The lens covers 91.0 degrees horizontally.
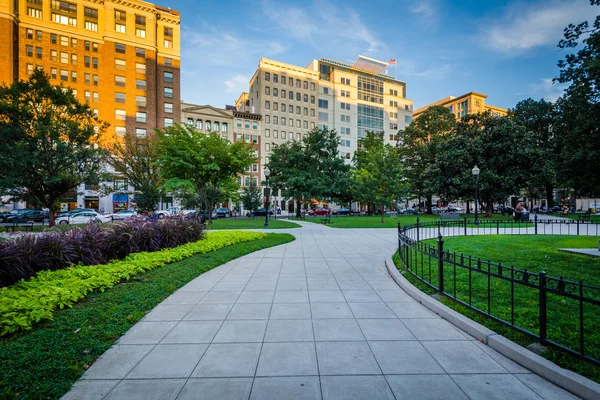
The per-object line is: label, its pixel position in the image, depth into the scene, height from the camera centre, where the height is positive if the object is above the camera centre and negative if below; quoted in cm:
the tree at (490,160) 3256 +425
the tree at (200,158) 2127 +313
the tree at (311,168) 3762 +410
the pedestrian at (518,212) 2356 -120
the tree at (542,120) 4372 +1226
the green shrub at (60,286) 417 -162
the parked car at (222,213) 4716 -219
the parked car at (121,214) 3314 -165
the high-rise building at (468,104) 10200 +3386
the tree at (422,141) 4738 +965
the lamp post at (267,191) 2497 +64
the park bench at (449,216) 2500 -156
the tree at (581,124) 1027 +501
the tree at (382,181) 3003 +174
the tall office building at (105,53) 4525 +2390
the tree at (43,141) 2198 +472
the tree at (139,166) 3290 +413
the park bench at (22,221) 2689 -208
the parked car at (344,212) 5927 -275
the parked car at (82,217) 2984 -174
